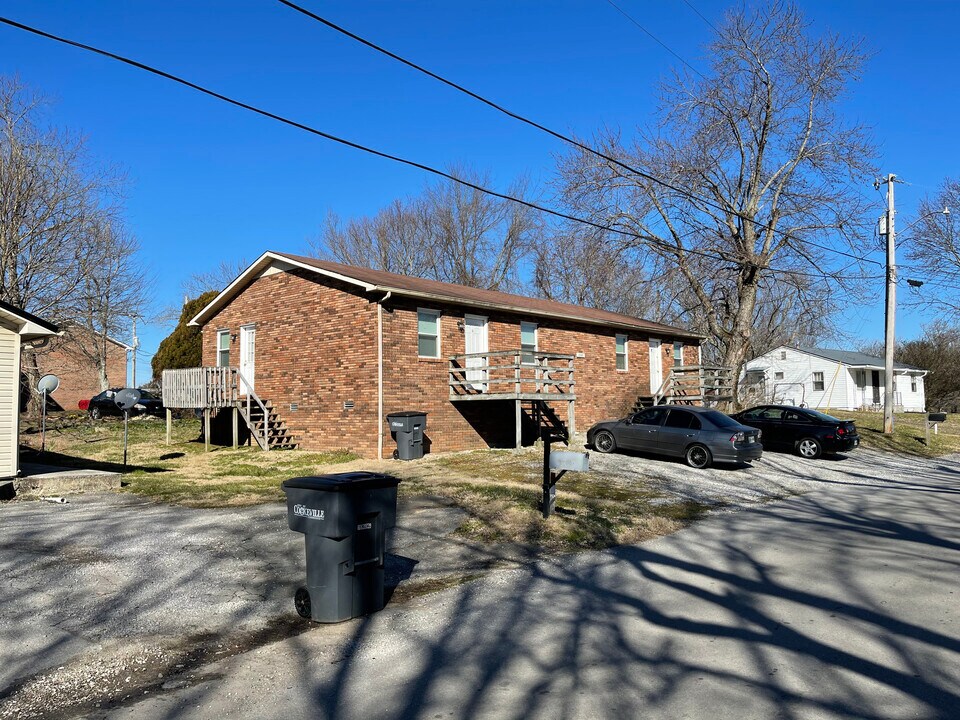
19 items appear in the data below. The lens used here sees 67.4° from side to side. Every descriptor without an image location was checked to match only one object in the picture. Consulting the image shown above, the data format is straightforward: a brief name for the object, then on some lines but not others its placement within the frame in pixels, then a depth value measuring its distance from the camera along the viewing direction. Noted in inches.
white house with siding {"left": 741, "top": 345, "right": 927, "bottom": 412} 1780.3
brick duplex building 712.4
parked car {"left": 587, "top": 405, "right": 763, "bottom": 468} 640.4
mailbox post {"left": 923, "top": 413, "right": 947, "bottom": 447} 942.4
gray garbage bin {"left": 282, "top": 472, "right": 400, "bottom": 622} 230.5
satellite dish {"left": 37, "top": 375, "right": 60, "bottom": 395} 746.2
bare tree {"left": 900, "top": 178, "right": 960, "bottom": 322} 1356.7
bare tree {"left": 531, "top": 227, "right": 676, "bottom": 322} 1175.6
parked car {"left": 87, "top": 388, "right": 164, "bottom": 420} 1349.7
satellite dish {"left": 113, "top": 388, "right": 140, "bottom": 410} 636.7
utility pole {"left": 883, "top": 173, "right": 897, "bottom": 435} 1011.3
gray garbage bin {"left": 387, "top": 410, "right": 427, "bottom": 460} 674.8
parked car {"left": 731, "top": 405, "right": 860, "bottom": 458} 776.9
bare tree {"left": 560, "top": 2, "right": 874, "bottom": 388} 1115.9
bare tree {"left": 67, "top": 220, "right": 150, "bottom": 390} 1132.5
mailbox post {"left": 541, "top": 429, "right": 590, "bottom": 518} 374.0
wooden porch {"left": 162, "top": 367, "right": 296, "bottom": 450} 789.2
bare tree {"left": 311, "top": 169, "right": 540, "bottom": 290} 1694.1
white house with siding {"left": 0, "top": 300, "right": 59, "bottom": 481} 491.2
